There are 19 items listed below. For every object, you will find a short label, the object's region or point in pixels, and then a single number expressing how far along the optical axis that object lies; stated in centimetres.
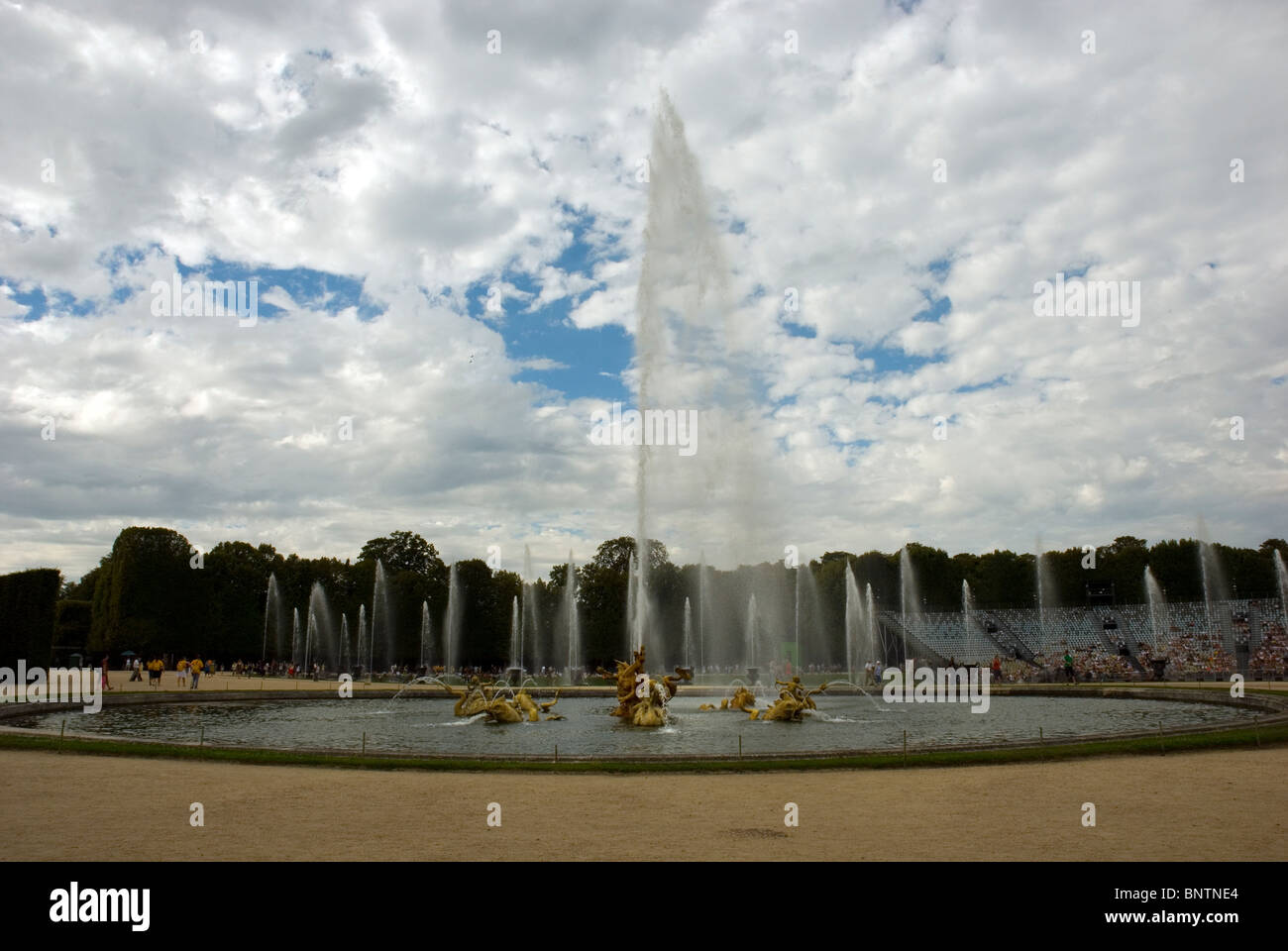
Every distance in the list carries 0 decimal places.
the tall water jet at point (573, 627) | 6389
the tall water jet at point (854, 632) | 6712
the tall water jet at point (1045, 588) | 8175
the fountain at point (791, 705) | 2812
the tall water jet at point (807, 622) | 7421
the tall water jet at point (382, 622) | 7450
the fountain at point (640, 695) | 2720
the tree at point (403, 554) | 8606
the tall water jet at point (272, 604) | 7412
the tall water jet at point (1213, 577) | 7838
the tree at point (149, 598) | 6531
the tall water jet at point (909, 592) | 7641
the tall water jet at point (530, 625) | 7762
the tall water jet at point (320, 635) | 7525
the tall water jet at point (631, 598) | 5909
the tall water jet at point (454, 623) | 6914
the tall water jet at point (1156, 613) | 6761
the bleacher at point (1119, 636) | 5466
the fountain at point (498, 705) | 2917
